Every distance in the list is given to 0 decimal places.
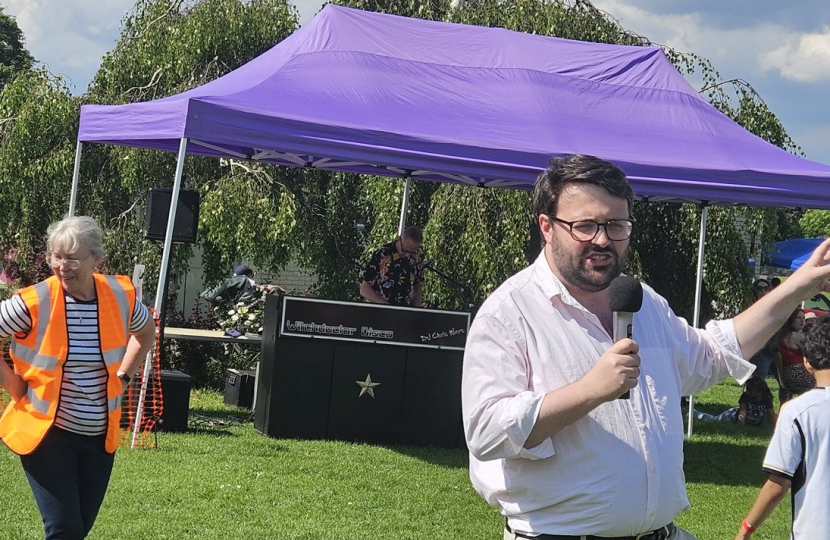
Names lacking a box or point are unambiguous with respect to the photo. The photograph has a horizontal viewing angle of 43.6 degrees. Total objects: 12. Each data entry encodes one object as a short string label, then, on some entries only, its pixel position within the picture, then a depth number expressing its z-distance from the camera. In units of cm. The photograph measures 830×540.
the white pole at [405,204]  1215
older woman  419
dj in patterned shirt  1052
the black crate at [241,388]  1155
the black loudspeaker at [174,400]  937
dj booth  943
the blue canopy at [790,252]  2131
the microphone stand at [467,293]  1024
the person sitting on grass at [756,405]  1254
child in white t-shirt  368
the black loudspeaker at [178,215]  882
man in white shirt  257
